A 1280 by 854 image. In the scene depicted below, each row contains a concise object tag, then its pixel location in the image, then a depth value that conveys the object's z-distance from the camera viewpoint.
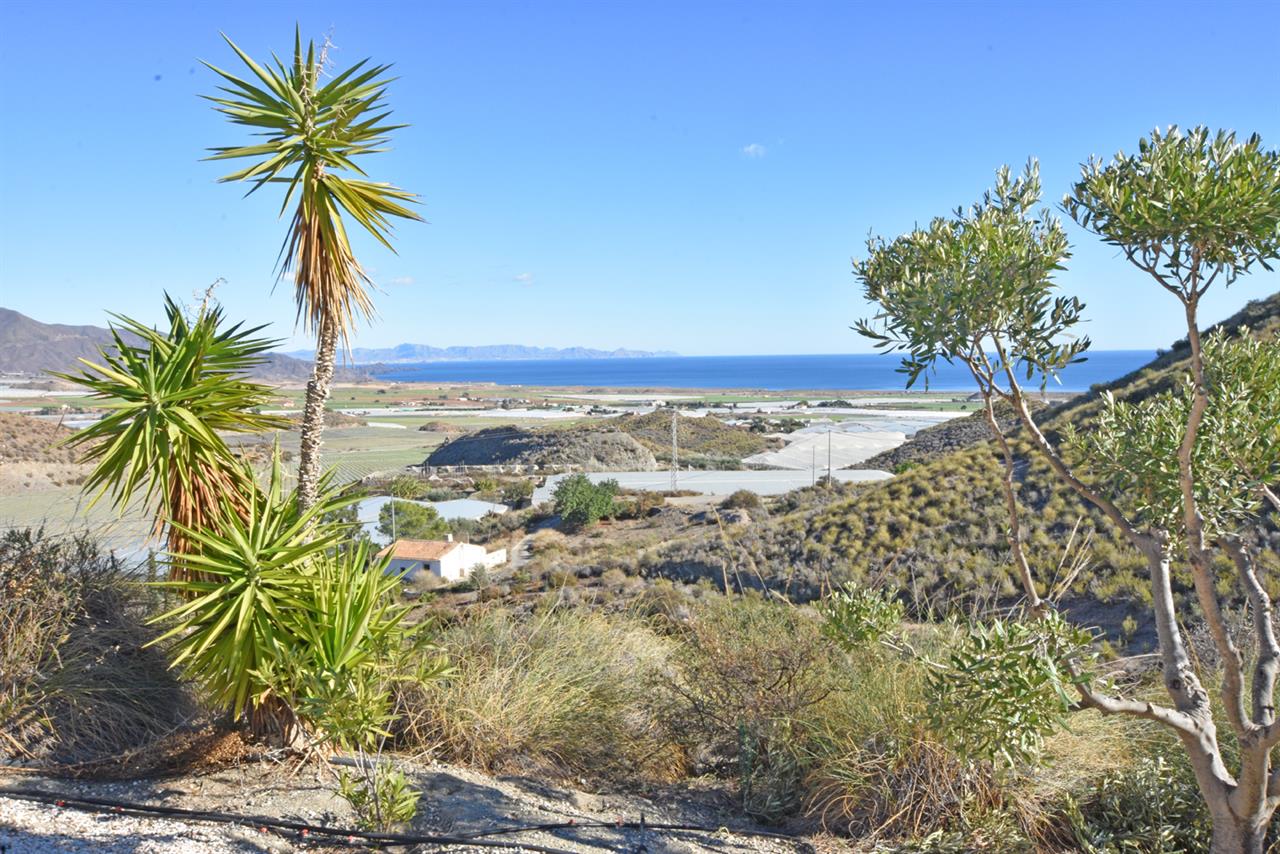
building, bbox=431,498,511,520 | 38.06
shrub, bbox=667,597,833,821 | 5.72
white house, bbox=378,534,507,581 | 25.12
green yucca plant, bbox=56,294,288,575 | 5.27
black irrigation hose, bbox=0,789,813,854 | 4.47
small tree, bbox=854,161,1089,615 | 3.81
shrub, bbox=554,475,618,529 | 34.12
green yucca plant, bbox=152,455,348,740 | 4.95
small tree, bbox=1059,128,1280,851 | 3.27
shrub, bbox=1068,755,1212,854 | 4.68
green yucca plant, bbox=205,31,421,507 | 5.99
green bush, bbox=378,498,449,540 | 32.28
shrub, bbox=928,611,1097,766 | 3.53
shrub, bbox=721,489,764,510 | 32.50
